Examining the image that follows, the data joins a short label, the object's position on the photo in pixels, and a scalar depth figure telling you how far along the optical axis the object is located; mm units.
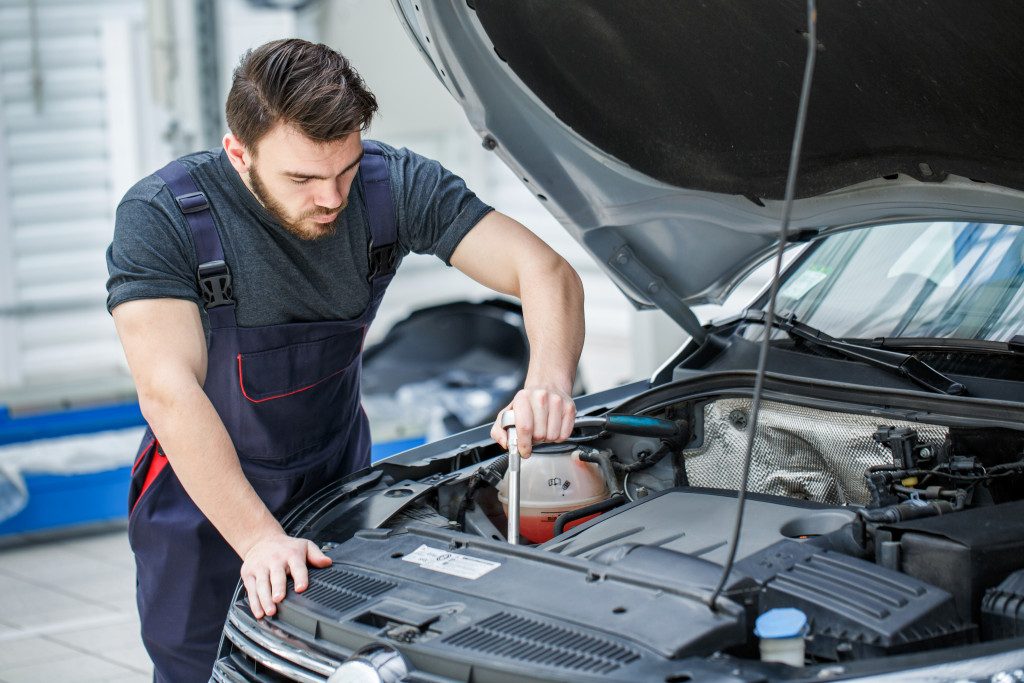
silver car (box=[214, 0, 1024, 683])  1838
